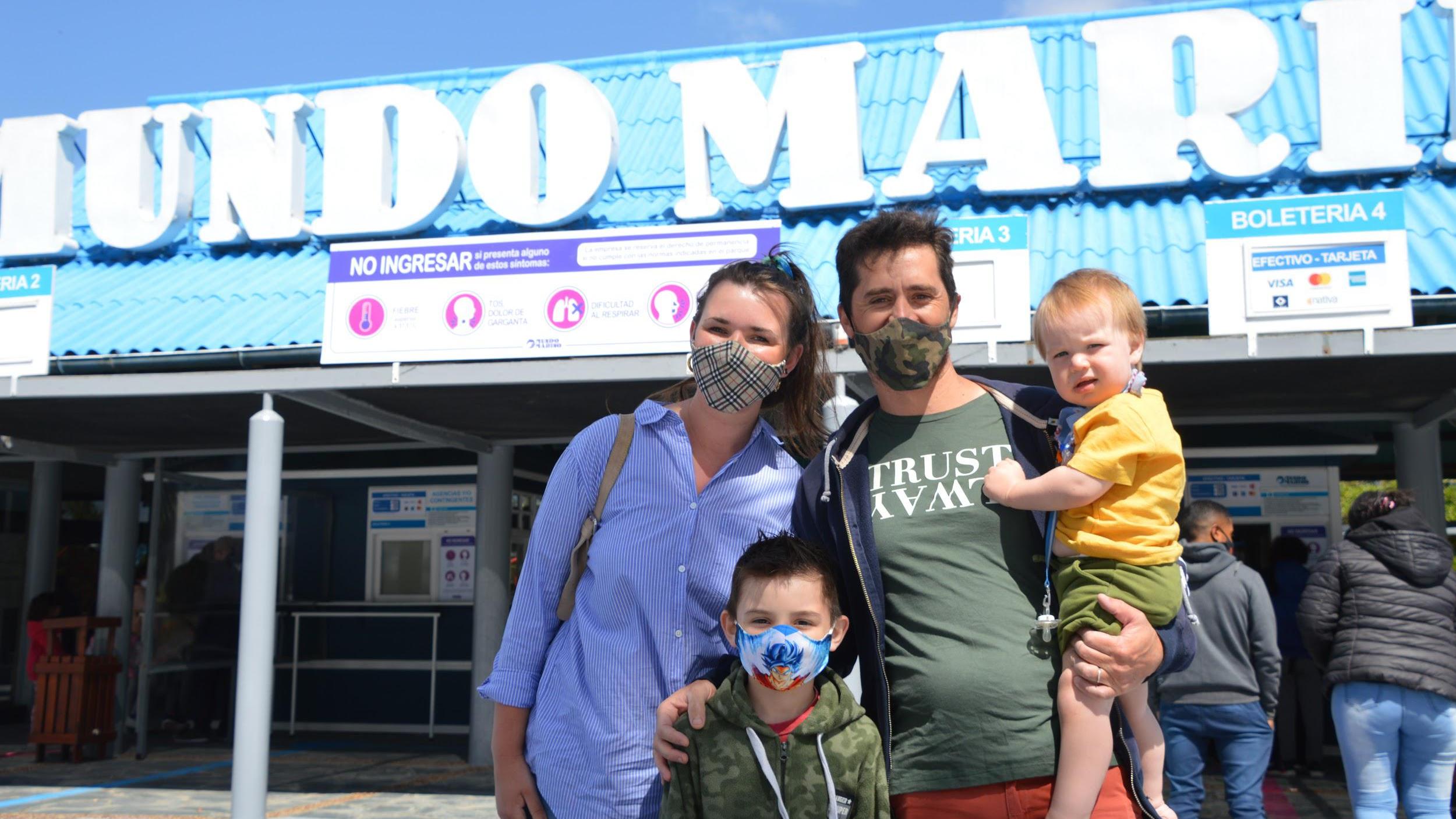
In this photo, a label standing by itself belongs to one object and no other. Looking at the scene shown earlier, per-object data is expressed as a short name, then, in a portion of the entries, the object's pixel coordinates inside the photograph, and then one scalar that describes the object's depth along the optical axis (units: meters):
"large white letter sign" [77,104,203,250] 9.35
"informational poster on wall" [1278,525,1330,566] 10.23
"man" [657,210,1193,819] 2.33
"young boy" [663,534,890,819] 2.44
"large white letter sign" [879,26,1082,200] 7.88
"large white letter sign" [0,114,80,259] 9.35
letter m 8.14
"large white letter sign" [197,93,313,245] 9.02
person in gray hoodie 5.77
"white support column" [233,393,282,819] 7.17
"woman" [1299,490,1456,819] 5.26
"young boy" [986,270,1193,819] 2.29
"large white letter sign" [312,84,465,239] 8.53
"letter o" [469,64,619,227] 8.36
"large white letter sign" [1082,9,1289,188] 7.59
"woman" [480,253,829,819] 2.59
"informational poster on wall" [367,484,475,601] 12.20
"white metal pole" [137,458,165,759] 10.39
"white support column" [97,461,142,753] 11.98
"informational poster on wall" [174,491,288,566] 11.55
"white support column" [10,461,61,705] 13.77
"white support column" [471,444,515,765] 10.06
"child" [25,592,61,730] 11.41
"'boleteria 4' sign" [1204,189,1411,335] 5.94
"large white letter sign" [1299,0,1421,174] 7.37
